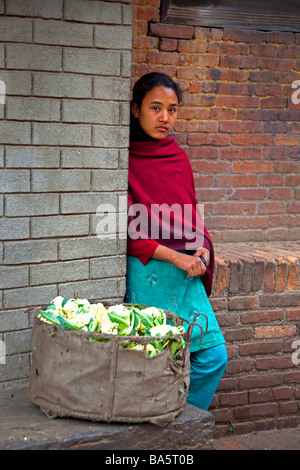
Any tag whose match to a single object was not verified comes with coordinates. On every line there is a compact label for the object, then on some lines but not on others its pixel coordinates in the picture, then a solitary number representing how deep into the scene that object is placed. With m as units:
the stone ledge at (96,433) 2.45
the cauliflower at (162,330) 2.62
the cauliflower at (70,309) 2.69
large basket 2.49
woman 3.16
